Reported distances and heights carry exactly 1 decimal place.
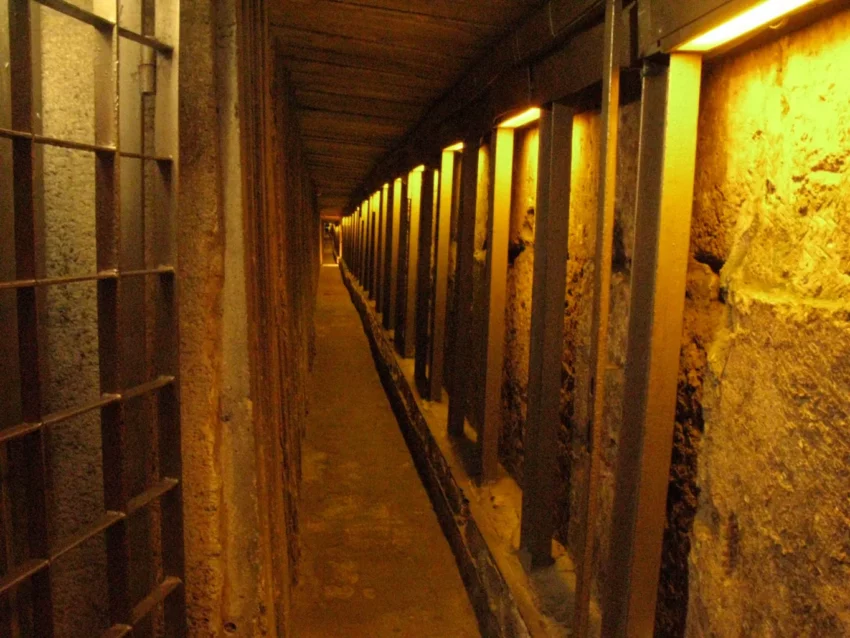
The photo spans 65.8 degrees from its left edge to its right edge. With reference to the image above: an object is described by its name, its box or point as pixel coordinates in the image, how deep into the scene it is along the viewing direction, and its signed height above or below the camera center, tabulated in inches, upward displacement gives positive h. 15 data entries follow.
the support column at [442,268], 215.5 -6.8
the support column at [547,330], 113.9 -14.1
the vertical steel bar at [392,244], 354.6 +0.9
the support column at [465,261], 167.5 -3.4
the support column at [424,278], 242.8 -12.1
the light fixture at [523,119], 130.9 +27.4
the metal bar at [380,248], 426.3 -2.0
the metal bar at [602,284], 81.7 -4.1
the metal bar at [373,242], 490.0 +2.3
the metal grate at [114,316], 60.4 -8.8
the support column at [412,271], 290.5 -11.0
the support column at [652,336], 75.8 -9.9
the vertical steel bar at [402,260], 311.0 -7.0
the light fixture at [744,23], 58.4 +22.5
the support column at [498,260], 144.9 -2.4
